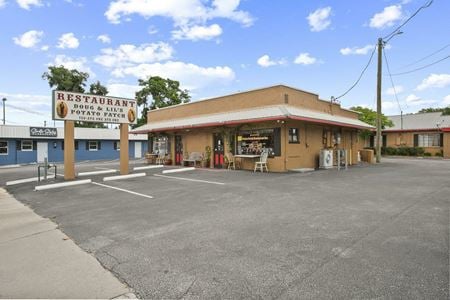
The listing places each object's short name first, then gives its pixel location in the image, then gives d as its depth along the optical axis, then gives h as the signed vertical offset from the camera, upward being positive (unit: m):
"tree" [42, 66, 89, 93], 39.41 +10.25
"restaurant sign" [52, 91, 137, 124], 12.66 +2.02
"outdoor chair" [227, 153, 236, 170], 16.27 -0.86
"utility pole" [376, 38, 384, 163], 20.70 +3.96
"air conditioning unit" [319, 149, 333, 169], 16.09 -0.74
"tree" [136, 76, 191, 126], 39.31 +7.85
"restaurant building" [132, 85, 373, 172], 14.41 +1.15
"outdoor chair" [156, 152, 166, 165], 21.52 -0.84
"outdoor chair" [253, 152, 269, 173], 14.59 -0.84
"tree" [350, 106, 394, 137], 31.11 +2.90
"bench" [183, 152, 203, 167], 18.41 -0.68
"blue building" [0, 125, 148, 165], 26.80 +0.59
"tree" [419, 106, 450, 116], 52.48 +7.04
